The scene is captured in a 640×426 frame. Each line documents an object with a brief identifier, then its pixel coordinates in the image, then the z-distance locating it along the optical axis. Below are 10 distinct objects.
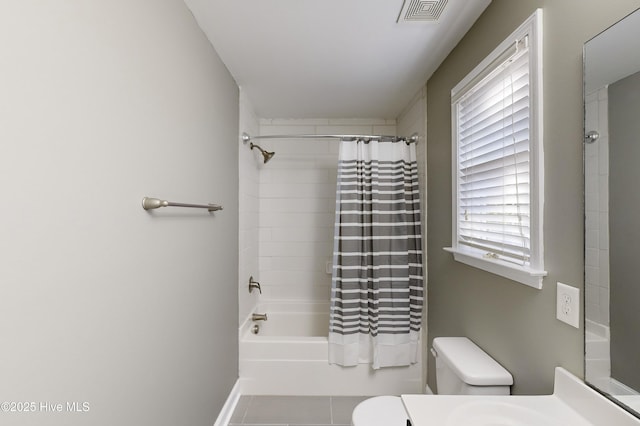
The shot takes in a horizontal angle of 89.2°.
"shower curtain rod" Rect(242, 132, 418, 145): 2.53
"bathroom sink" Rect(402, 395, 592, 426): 0.99
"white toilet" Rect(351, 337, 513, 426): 1.39
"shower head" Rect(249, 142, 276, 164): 2.98
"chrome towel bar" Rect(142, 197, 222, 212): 1.14
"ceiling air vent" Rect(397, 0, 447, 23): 1.46
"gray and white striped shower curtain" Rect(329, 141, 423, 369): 2.46
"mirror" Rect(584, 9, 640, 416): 0.87
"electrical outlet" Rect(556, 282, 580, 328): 1.04
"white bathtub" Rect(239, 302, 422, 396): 2.48
